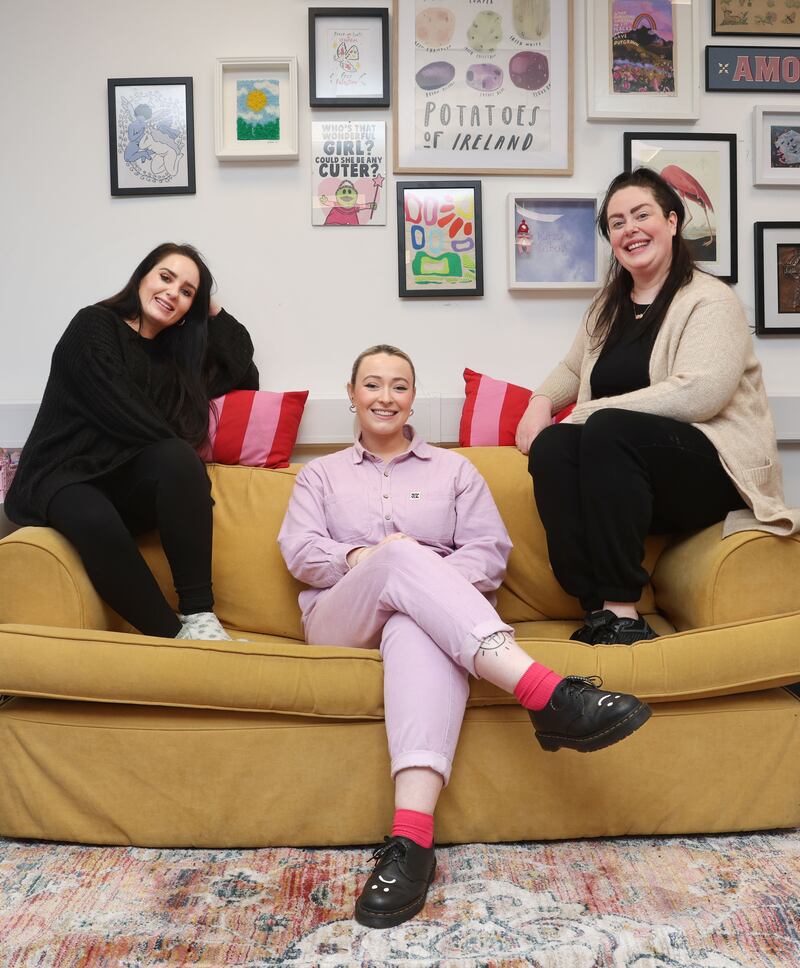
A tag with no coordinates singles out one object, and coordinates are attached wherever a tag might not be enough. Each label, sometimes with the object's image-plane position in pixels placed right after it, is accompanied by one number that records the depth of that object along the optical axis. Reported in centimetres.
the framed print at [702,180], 274
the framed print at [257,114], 267
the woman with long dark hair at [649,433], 194
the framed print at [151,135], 268
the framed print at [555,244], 274
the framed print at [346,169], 271
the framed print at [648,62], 271
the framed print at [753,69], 274
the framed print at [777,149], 275
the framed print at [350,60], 267
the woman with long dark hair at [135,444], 200
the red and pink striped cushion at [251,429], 251
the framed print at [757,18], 273
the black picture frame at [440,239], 273
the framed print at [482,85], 269
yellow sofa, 173
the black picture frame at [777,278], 278
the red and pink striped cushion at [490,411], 259
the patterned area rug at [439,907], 138
